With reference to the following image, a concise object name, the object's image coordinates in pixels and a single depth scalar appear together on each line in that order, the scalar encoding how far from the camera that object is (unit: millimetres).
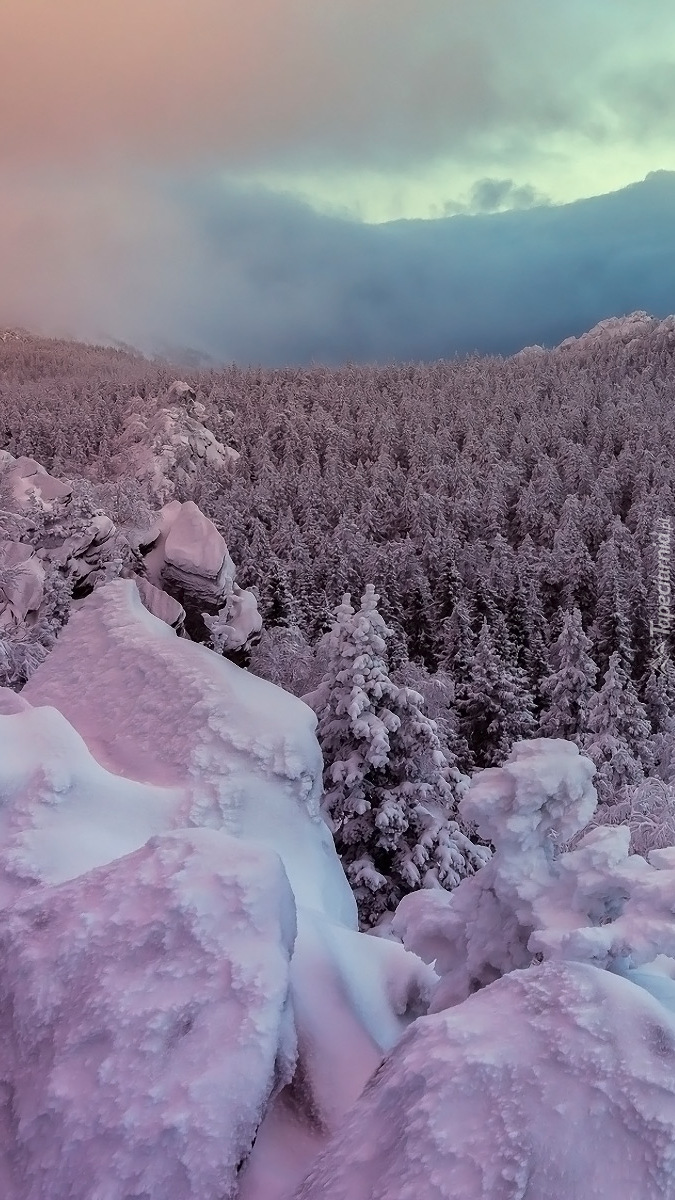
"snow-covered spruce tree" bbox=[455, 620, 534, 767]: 30422
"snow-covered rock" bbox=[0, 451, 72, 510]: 26656
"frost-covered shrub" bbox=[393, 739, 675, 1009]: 5336
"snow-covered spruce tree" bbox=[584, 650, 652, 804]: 25031
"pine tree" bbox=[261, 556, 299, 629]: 39312
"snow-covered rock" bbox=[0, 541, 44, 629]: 20750
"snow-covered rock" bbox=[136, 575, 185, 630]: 21114
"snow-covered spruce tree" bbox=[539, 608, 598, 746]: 31094
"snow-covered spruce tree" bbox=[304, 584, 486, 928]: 14148
